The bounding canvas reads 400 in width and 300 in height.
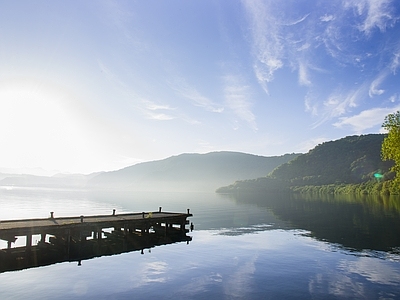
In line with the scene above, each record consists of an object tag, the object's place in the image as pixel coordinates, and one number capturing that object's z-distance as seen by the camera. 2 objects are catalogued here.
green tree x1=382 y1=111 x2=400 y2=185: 70.12
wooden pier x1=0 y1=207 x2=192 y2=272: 27.25
